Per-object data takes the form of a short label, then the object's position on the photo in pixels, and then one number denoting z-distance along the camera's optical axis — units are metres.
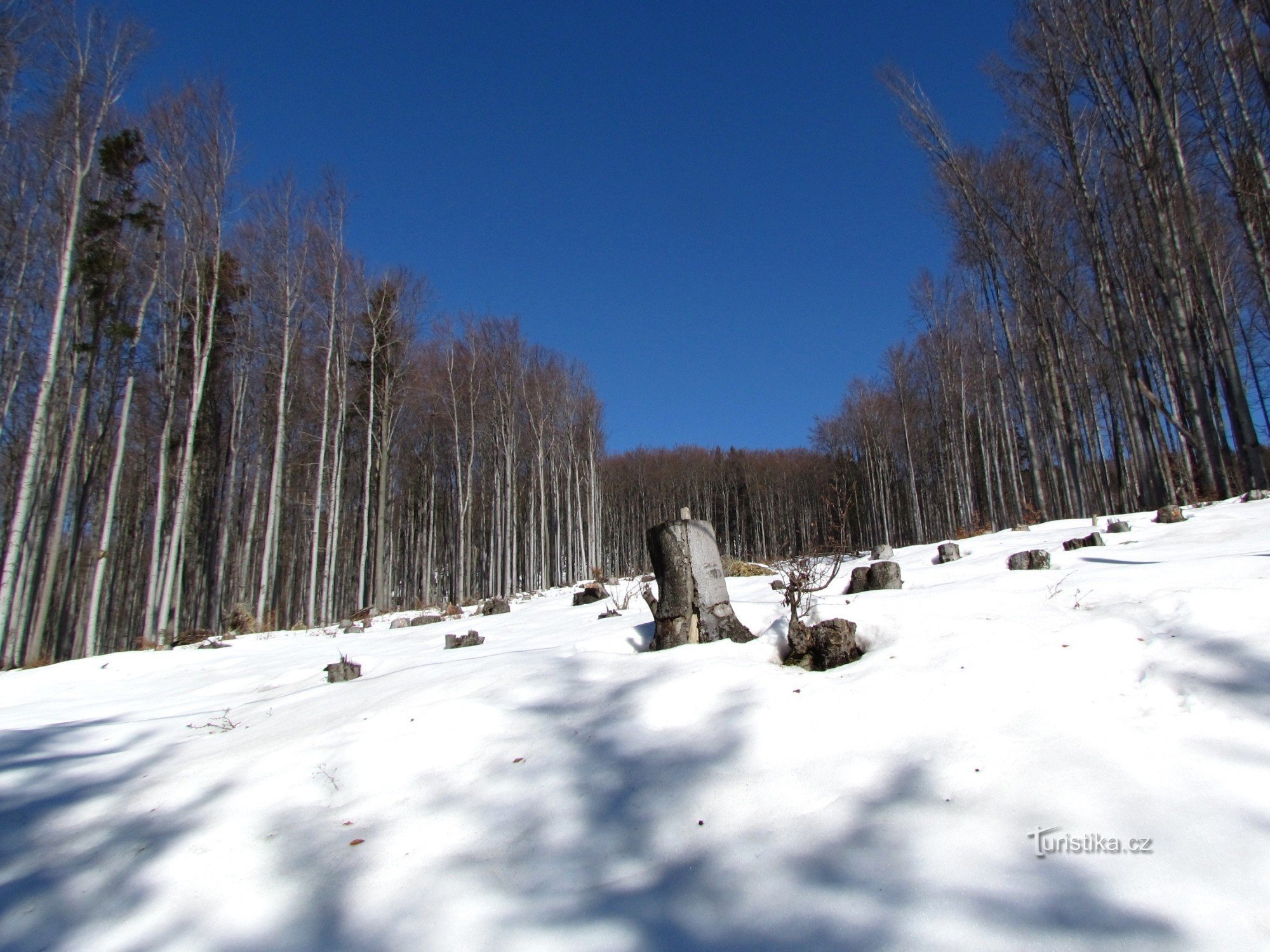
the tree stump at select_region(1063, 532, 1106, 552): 5.90
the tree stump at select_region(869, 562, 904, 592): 4.84
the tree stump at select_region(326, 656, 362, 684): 4.26
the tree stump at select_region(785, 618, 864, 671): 2.98
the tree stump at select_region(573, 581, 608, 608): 8.30
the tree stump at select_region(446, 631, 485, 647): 5.76
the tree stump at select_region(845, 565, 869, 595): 5.01
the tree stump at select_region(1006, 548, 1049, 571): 4.82
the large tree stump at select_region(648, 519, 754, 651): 3.75
